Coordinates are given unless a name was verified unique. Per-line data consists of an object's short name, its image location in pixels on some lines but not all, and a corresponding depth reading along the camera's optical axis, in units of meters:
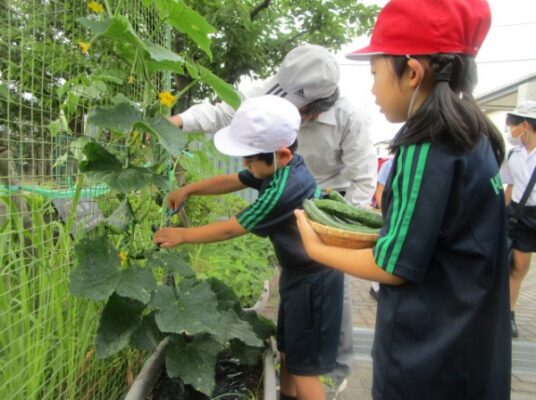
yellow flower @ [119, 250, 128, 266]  1.48
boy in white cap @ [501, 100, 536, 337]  3.10
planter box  1.43
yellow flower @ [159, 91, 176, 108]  1.42
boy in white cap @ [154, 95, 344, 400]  1.58
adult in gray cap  2.00
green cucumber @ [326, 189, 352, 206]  1.46
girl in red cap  0.92
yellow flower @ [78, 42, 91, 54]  1.25
